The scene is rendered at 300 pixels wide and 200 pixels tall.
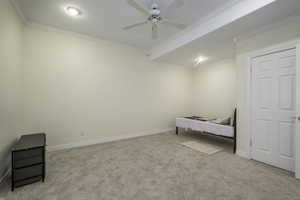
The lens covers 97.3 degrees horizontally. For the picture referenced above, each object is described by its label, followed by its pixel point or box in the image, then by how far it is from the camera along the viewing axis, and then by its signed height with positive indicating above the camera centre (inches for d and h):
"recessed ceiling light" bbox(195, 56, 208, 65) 183.1 +58.7
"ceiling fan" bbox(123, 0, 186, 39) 85.6 +56.7
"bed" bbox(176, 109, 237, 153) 125.4 -29.4
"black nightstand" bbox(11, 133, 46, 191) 70.3 -35.3
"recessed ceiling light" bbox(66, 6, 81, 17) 96.0 +66.4
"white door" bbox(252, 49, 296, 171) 89.6 -5.9
